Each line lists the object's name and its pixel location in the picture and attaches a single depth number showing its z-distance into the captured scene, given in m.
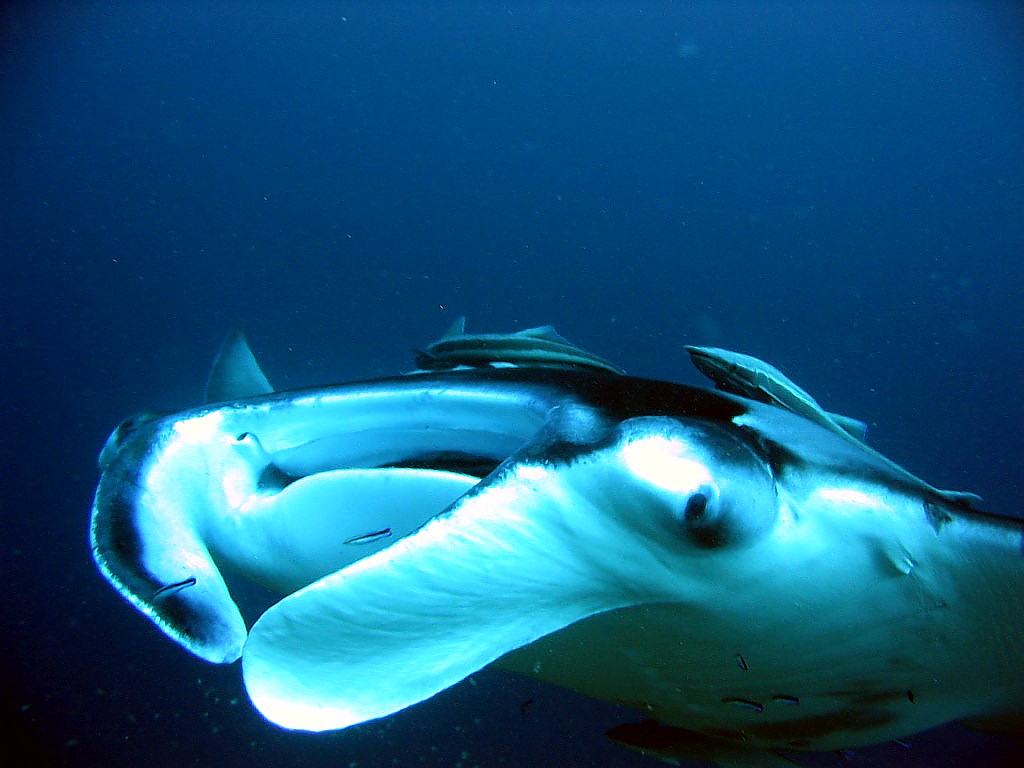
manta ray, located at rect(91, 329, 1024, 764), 0.86
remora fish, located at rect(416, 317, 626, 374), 1.96
